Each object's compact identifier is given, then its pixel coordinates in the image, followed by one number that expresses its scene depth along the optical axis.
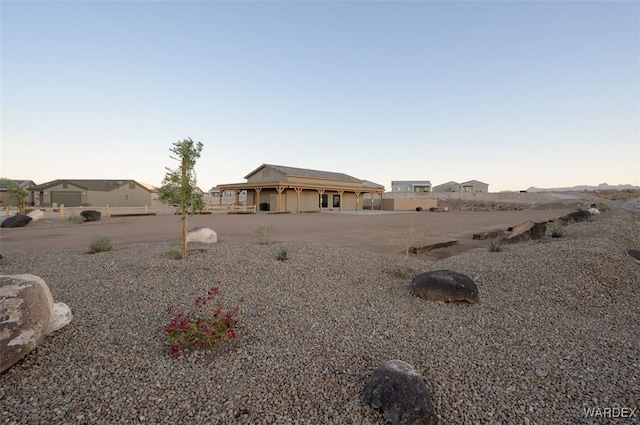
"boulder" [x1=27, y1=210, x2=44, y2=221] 17.00
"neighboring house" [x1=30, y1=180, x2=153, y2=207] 39.38
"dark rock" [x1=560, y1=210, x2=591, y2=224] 15.69
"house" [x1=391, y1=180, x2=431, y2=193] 72.75
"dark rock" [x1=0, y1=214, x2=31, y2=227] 14.90
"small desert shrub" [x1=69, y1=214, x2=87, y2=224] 16.86
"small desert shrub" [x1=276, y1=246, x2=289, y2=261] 7.24
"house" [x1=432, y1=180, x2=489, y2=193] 70.50
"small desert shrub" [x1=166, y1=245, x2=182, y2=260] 7.05
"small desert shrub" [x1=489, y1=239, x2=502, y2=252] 8.89
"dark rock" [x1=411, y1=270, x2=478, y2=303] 5.19
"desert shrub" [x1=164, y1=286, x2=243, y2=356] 3.54
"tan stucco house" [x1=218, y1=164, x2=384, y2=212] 28.86
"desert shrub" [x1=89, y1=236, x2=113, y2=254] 8.14
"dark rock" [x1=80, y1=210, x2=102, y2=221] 17.83
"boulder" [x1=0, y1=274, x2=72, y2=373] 2.94
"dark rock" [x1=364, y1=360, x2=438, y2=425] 2.54
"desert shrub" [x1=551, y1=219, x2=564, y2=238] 10.35
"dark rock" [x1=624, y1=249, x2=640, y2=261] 7.55
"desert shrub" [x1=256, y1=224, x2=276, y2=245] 9.49
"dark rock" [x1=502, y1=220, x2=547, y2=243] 10.55
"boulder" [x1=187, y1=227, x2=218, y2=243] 9.20
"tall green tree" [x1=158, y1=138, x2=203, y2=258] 7.08
